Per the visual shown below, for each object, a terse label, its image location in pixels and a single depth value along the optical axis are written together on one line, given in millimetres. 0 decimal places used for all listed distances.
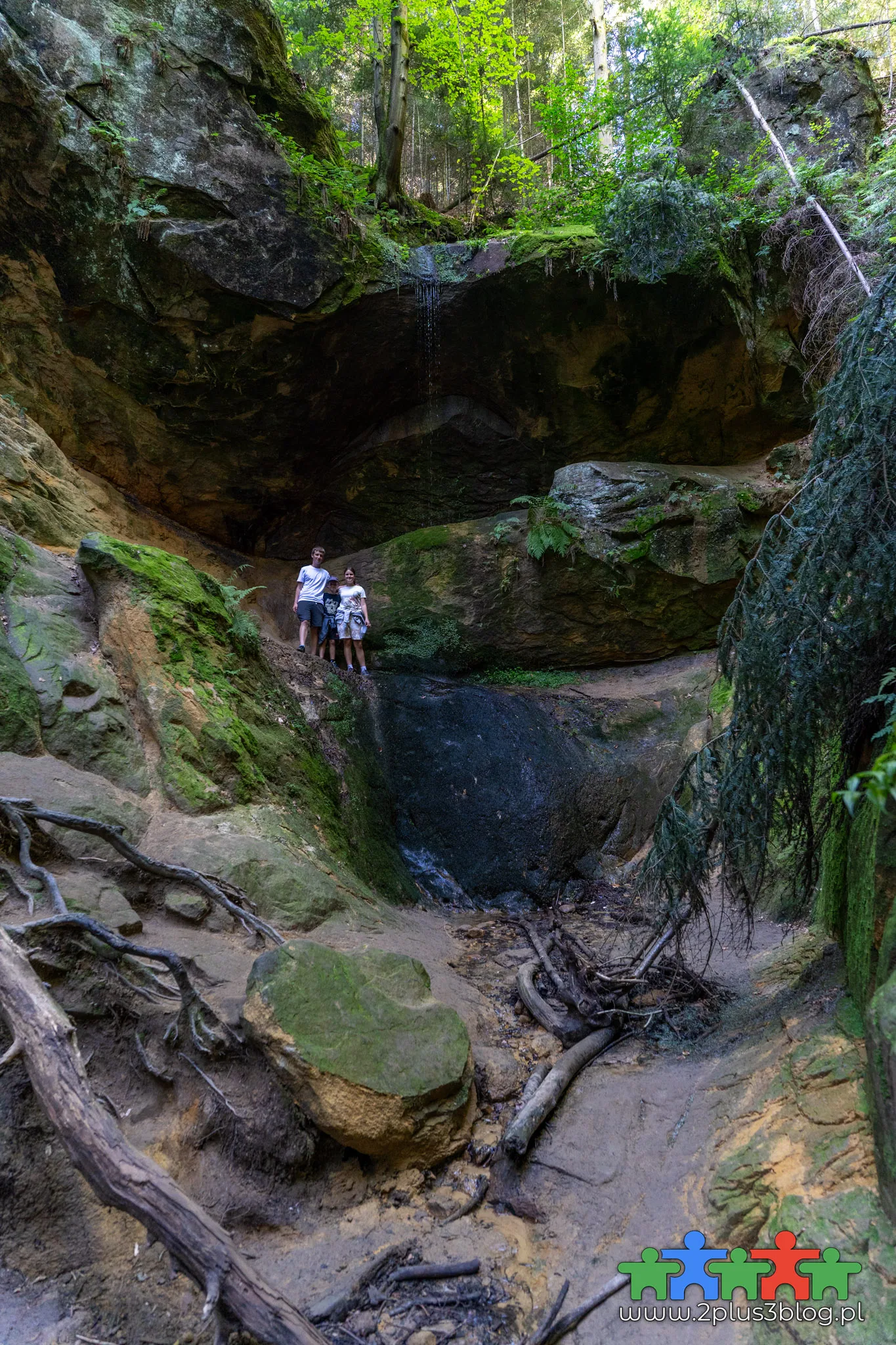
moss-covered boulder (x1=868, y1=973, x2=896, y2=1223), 3004
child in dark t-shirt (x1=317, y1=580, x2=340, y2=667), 11391
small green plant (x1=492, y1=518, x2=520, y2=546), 12297
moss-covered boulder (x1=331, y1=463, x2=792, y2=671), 11742
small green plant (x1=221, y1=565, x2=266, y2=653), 8055
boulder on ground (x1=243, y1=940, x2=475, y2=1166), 4102
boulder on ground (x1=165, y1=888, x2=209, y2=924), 5125
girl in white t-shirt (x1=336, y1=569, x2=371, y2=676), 11297
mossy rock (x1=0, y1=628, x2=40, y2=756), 5523
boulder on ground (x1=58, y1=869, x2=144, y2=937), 4535
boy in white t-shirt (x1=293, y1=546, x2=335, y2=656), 11141
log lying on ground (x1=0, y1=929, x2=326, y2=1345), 2832
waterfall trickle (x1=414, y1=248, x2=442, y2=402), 11703
